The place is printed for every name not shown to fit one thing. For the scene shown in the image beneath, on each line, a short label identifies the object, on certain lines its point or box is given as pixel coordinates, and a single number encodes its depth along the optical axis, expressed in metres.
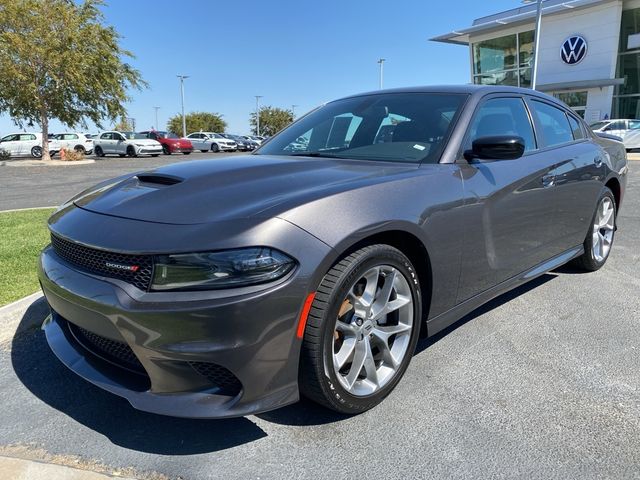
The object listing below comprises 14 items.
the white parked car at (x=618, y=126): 21.97
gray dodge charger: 1.97
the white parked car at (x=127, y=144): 29.23
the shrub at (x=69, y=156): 25.66
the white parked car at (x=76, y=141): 31.62
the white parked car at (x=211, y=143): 37.12
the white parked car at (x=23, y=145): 29.94
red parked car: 31.44
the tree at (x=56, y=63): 23.11
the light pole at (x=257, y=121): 76.82
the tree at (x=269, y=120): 81.43
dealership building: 28.53
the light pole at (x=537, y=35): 21.80
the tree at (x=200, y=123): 77.94
